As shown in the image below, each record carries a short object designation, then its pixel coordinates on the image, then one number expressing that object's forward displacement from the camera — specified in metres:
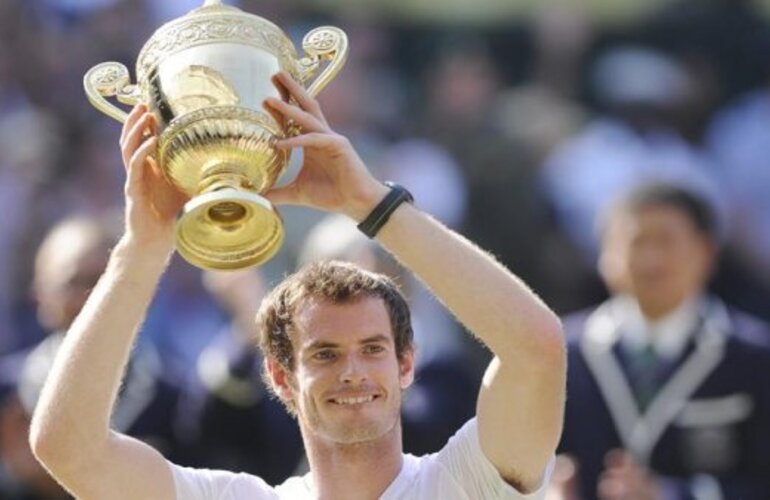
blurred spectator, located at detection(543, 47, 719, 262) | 22.00
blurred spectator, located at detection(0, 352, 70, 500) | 15.95
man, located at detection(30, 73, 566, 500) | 10.65
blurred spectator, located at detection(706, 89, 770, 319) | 21.23
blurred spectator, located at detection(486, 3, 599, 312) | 21.45
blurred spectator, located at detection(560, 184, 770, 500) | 15.33
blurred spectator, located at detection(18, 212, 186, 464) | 15.81
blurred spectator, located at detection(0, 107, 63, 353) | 22.45
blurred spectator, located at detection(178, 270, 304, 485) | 16.19
